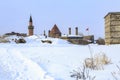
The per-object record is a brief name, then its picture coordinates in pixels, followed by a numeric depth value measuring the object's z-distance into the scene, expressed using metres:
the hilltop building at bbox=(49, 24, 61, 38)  90.96
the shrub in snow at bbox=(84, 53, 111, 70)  8.09
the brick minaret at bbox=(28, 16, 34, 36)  89.94
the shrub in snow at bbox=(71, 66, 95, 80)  6.34
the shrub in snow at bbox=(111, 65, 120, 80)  6.51
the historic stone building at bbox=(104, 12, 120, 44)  16.27
